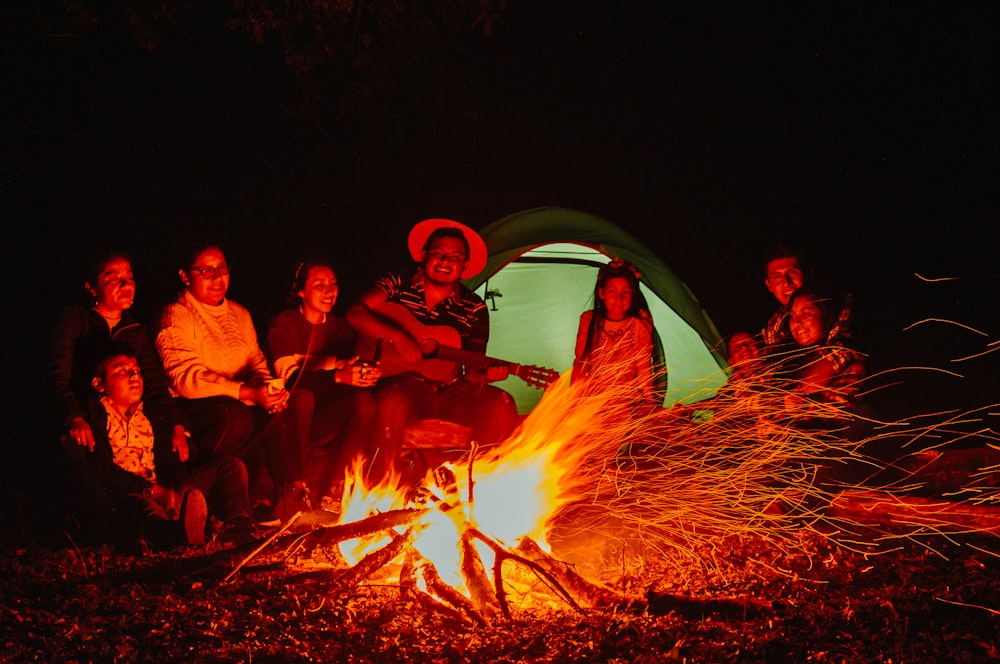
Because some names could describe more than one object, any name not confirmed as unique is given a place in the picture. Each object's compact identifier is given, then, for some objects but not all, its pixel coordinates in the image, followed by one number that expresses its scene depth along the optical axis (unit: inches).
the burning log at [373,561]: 163.6
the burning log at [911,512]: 198.4
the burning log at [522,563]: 157.3
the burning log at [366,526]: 167.6
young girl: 261.5
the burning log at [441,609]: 152.0
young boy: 186.4
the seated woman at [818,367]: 226.2
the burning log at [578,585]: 159.6
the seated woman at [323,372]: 221.5
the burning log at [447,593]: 153.6
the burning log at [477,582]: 155.4
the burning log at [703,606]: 155.4
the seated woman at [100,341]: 193.5
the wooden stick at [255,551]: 163.8
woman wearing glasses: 209.8
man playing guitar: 225.0
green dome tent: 295.7
